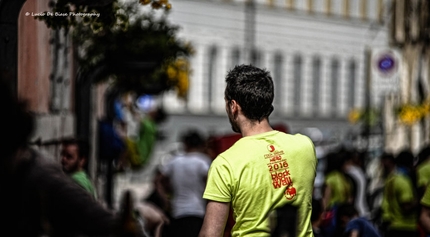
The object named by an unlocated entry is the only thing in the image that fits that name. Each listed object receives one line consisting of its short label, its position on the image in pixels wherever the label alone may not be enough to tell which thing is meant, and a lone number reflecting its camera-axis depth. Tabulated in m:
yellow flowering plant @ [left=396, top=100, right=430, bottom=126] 28.05
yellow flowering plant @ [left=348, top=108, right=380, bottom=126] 43.35
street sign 21.41
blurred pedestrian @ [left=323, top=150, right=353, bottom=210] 14.03
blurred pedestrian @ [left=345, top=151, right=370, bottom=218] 16.81
